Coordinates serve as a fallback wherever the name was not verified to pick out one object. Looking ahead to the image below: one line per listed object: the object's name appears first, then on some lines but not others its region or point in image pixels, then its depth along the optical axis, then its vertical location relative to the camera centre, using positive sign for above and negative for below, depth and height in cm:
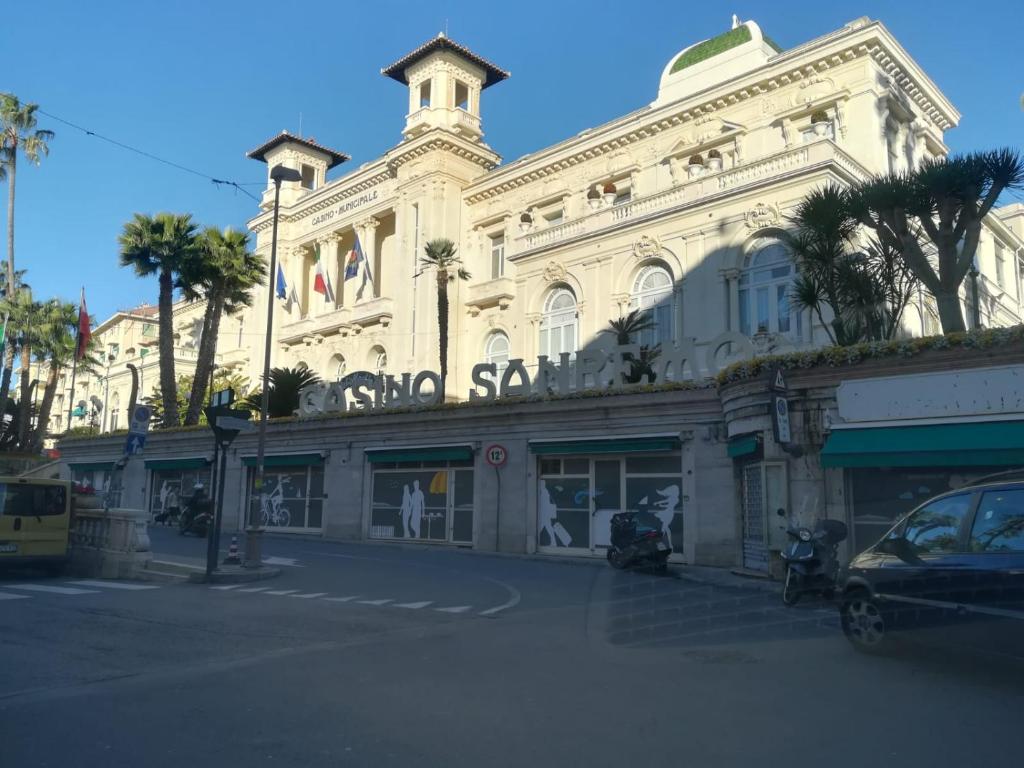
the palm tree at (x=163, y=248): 3291 +987
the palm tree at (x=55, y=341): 4507 +847
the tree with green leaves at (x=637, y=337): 2202 +531
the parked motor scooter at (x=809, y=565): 1052 -74
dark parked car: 594 -54
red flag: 3073 +618
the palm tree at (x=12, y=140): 4012 +1725
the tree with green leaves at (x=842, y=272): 1528 +443
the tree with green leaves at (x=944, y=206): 1348 +513
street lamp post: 1530 +76
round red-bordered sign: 2080 +116
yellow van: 1434 -45
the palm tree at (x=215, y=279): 3441 +919
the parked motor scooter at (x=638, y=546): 1558 -79
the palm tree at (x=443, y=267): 3284 +998
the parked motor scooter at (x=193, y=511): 2514 -40
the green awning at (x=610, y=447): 1845 +132
